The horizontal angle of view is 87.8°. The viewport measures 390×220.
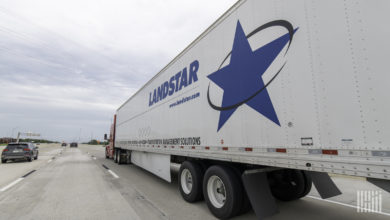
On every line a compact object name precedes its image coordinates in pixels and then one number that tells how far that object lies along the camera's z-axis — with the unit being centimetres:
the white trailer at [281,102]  225
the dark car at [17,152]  1458
